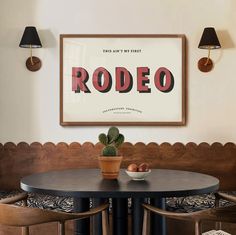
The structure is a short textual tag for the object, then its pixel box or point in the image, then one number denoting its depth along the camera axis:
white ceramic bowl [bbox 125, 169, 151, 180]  2.75
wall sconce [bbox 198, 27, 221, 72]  3.85
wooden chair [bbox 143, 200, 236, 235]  2.06
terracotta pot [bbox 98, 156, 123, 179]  2.75
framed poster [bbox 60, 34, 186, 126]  4.00
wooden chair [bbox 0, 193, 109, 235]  2.05
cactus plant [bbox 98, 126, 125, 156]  2.83
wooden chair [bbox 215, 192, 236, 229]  2.63
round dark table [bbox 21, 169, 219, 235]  2.38
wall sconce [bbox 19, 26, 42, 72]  3.85
